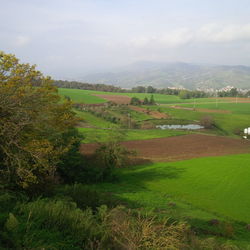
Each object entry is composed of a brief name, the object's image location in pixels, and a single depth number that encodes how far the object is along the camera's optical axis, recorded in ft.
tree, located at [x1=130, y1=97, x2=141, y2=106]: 326.03
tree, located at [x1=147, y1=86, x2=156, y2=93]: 495.41
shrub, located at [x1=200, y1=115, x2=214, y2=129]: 247.50
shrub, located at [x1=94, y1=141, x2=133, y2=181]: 99.24
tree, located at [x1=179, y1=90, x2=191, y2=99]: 449.31
